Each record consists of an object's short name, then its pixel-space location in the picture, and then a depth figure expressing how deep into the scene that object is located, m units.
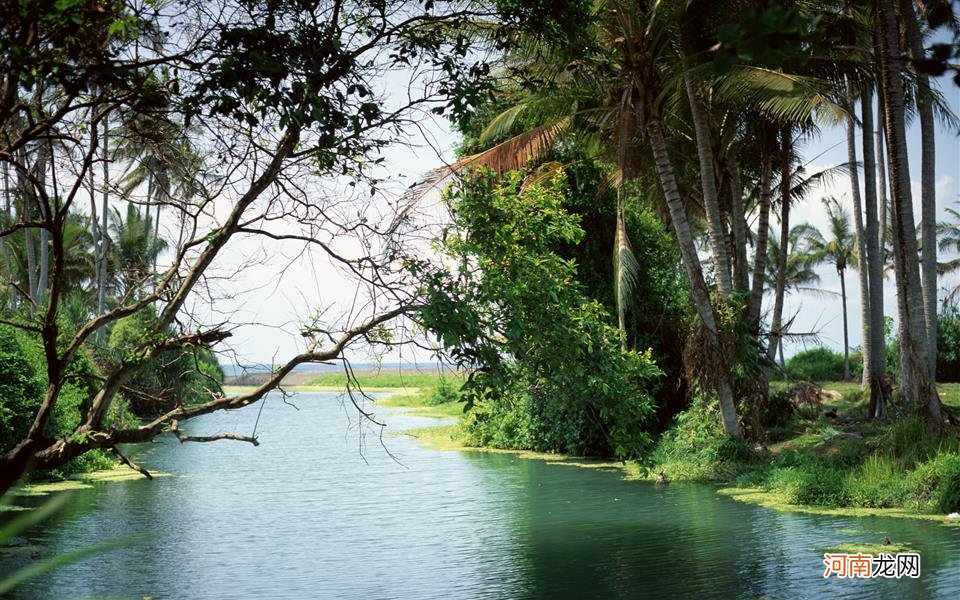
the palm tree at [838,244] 44.84
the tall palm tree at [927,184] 16.38
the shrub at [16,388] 16.89
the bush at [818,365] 40.79
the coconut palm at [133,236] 37.48
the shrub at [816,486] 13.59
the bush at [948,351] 32.84
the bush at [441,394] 43.41
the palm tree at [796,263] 46.03
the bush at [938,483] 12.19
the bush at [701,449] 16.83
